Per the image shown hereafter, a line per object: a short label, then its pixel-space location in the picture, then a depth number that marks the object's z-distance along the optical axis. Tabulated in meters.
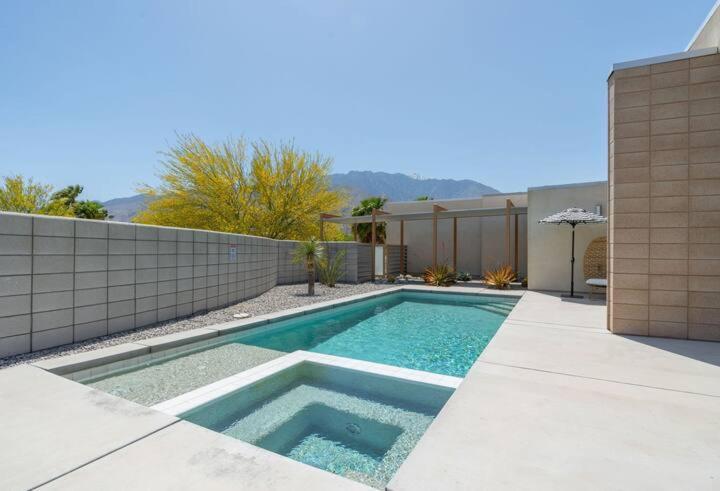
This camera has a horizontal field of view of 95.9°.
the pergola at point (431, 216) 11.25
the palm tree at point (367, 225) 20.61
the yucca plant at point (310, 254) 9.38
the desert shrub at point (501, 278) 10.50
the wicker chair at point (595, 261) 9.05
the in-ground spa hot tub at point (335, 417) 2.36
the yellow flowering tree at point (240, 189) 14.93
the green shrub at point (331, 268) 11.54
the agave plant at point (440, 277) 11.43
